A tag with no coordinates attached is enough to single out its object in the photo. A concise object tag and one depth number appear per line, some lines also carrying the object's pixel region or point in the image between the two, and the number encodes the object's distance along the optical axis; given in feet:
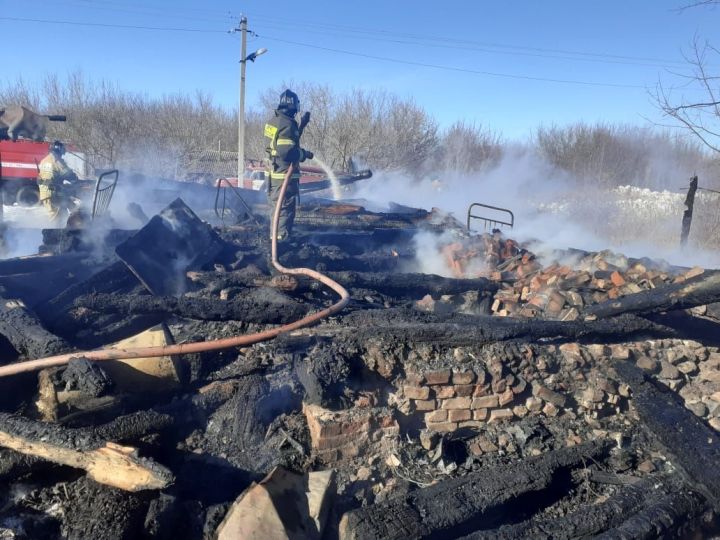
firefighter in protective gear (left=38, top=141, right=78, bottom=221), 38.22
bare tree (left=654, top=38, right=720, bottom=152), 25.38
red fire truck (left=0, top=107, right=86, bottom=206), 55.42
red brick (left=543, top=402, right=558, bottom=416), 13.42
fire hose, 11.96
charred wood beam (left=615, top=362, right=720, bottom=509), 11.08
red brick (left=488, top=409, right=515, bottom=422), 13.23
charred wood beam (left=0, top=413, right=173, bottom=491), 9.00
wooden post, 29.53
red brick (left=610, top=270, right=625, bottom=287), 20.42
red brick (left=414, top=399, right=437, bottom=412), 12.74
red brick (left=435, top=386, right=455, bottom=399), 12.80
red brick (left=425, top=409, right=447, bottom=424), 12.82
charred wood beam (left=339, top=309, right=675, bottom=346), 13.73
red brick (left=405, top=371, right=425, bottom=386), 12.66
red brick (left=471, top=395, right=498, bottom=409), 13.03
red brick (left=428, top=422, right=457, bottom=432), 12.81
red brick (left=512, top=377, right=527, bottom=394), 13.26
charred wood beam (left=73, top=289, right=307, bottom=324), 16.26
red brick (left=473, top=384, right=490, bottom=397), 12.98
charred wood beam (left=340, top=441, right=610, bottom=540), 9.21
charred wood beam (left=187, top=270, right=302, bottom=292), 18.83
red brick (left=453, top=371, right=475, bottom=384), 12.80
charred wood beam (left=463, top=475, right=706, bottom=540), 9.39
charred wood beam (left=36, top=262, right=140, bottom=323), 16.93
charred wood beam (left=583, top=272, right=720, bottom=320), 15.97
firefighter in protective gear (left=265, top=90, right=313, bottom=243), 27.37
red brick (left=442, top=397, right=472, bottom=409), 12.89
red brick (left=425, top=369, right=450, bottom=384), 12.69
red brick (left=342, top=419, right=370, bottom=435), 11.58
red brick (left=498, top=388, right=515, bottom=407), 13.17
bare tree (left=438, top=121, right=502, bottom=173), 107.76
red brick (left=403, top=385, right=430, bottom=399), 12.63
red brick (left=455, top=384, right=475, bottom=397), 12.89
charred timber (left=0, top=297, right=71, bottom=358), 13.37
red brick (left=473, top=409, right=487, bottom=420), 13.10
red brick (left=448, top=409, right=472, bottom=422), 12.94
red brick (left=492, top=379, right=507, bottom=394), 13.10
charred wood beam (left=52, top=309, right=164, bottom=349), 16.12
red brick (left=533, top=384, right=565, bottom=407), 13.38
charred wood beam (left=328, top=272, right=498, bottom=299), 21.57
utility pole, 68.39
